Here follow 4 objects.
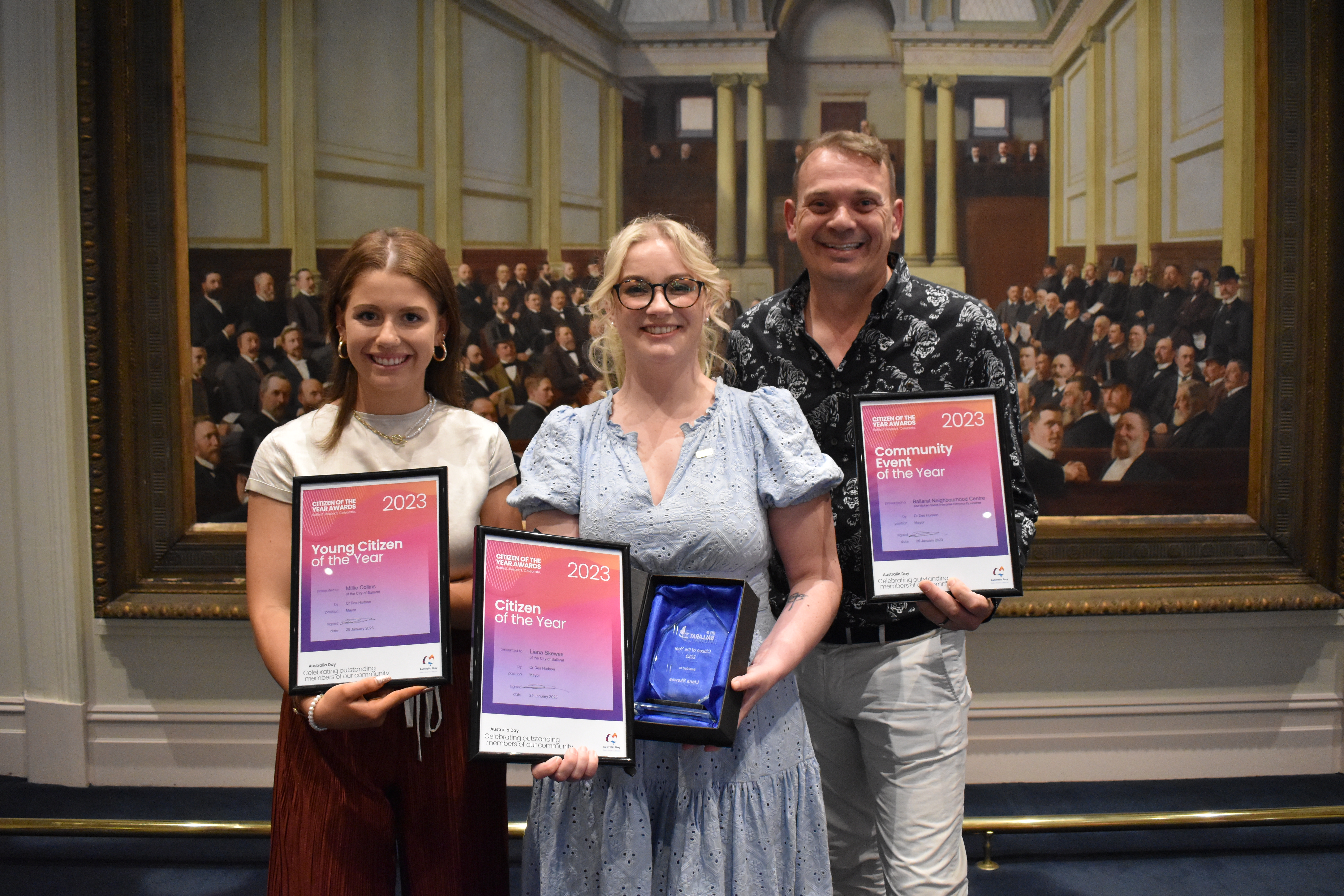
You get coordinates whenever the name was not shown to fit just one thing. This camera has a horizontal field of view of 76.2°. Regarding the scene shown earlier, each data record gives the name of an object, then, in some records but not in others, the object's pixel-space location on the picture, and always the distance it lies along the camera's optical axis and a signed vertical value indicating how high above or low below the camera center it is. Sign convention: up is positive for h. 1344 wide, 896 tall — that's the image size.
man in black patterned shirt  2.08 -0.06
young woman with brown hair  1.68 -0.50
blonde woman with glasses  1.60 -0.27
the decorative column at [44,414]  3.56 -0.05
